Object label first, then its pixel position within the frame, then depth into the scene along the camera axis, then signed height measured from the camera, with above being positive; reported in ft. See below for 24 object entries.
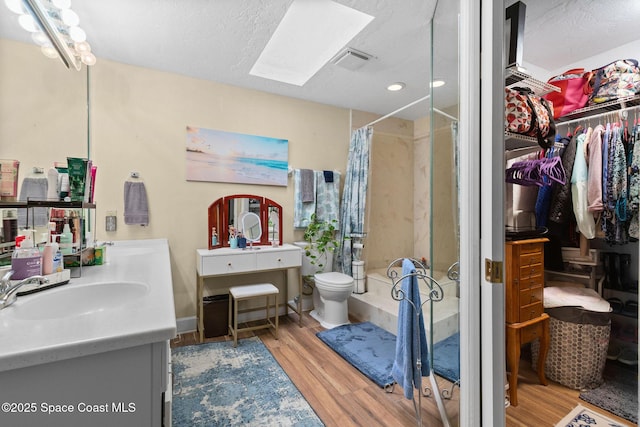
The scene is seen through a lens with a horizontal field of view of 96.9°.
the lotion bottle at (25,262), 3.37 -0.53
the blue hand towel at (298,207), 10.41 +0.29
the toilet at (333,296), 8.92 -2.61
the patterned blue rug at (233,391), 5.15 -3.65
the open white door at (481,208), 3.27 +0.06
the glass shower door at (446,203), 4.23 +0.18
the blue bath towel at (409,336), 4.76 -2.09
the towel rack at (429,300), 4.73 -1.51
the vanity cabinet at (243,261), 8.15 -1.42
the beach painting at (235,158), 8.96 +1.94
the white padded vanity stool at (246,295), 7.91 -2.28
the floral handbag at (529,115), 4.91 +1.75
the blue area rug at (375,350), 4.61 -3.56
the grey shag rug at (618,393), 5.18 -3.60
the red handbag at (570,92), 6.55 +2.86
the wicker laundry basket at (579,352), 5.75 -2.89
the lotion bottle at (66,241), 4.18 -0.37
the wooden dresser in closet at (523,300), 5.39 -1.70
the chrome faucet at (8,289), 2.80 -0.74
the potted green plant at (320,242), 10.26 -1.02
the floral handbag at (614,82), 5.85 +2.79
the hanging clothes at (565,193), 6.41 +0.45
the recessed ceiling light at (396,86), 9.22 +4.23
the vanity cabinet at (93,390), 2.00 -1.32
